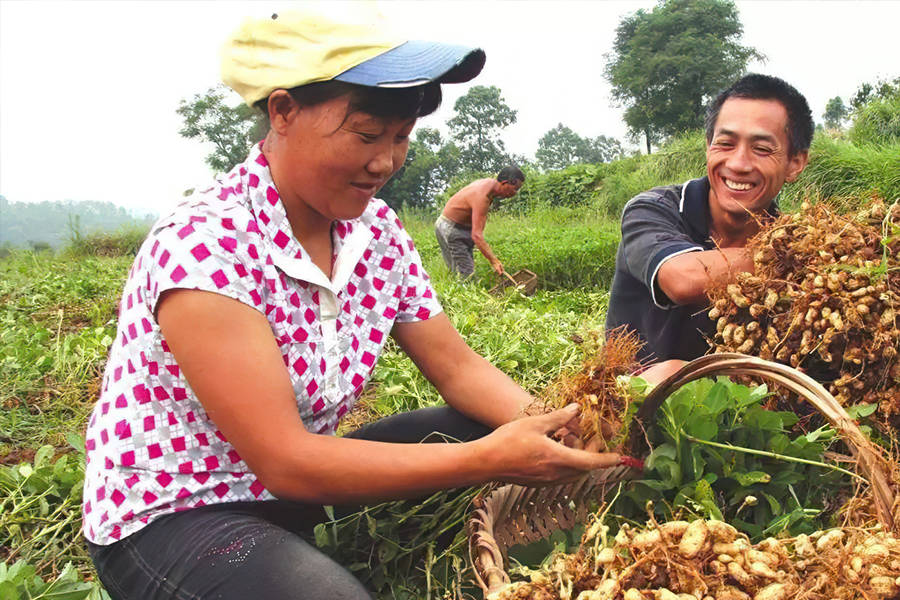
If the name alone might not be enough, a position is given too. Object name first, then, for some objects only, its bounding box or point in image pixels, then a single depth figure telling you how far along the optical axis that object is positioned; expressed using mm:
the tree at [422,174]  44594
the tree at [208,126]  31934
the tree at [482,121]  56603
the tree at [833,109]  61094
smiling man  2156
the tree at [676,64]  38062
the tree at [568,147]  77500
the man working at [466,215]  7164
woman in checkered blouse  1198
